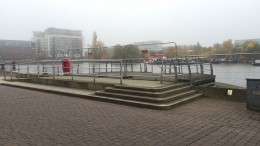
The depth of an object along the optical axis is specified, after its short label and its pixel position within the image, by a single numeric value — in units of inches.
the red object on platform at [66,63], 443.9
